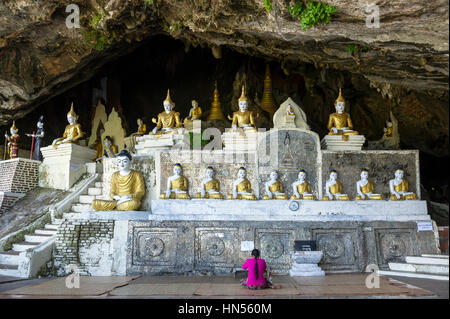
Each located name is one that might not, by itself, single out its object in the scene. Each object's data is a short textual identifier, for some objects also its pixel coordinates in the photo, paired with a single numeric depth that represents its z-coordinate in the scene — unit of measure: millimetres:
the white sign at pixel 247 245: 7520
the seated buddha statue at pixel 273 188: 8273
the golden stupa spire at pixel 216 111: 15219
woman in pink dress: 5574
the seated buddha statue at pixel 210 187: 8219
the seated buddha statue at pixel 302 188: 8272
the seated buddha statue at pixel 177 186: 8195
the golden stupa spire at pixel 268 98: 15853
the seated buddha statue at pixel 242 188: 8209
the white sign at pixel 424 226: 7738
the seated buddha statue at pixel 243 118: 9875
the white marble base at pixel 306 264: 7039
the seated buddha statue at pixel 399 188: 8305
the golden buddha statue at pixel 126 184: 8209
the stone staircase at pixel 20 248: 7260
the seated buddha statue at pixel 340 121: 9734
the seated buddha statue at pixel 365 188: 8297
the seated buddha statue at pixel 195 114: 13099
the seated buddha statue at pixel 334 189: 8289
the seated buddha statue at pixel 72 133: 11047
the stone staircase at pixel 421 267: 5996
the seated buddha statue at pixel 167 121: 10805
